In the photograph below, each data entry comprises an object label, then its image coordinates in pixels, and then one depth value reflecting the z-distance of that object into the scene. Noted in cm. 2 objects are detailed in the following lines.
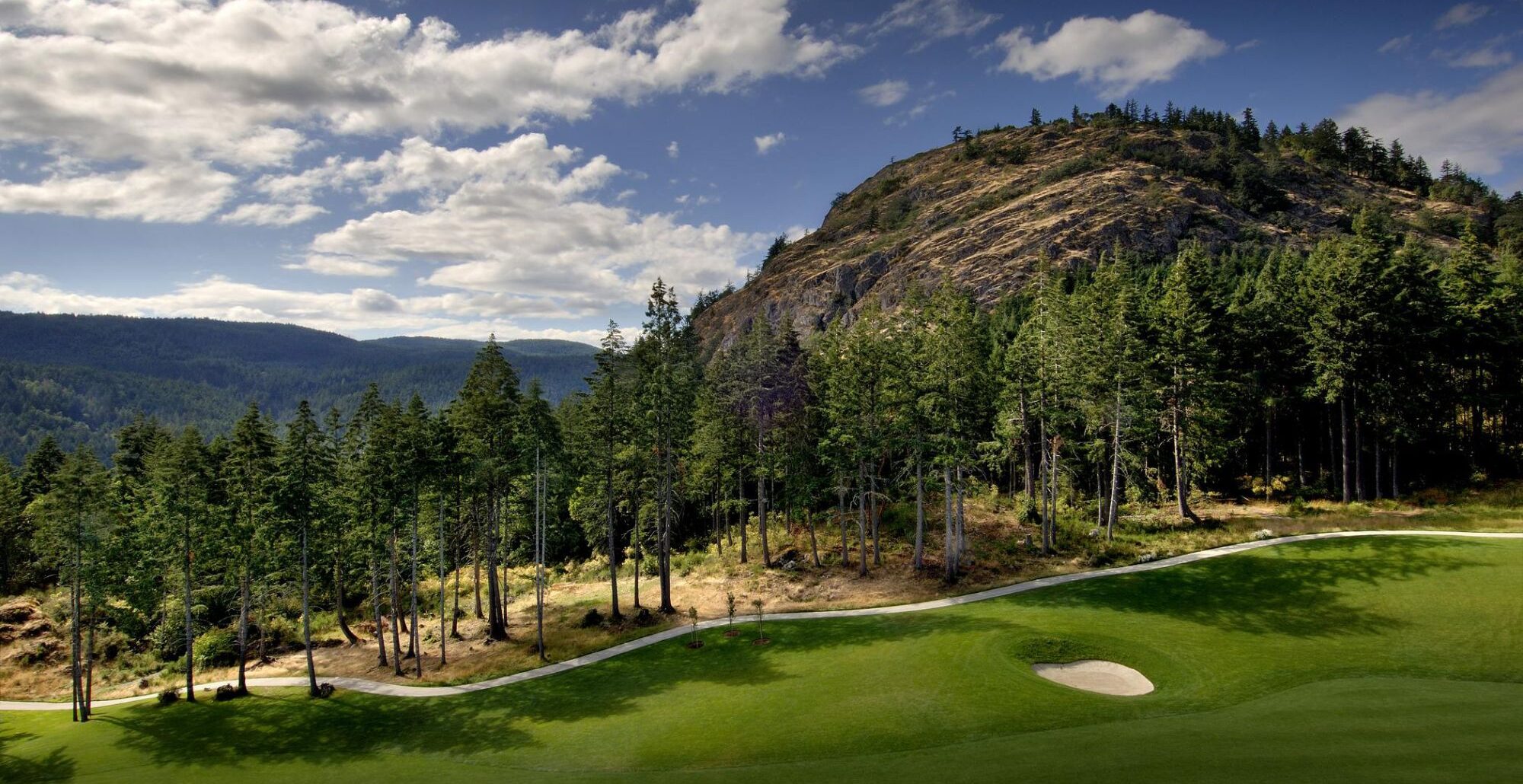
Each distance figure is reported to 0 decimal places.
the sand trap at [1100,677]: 2128
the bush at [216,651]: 3800
